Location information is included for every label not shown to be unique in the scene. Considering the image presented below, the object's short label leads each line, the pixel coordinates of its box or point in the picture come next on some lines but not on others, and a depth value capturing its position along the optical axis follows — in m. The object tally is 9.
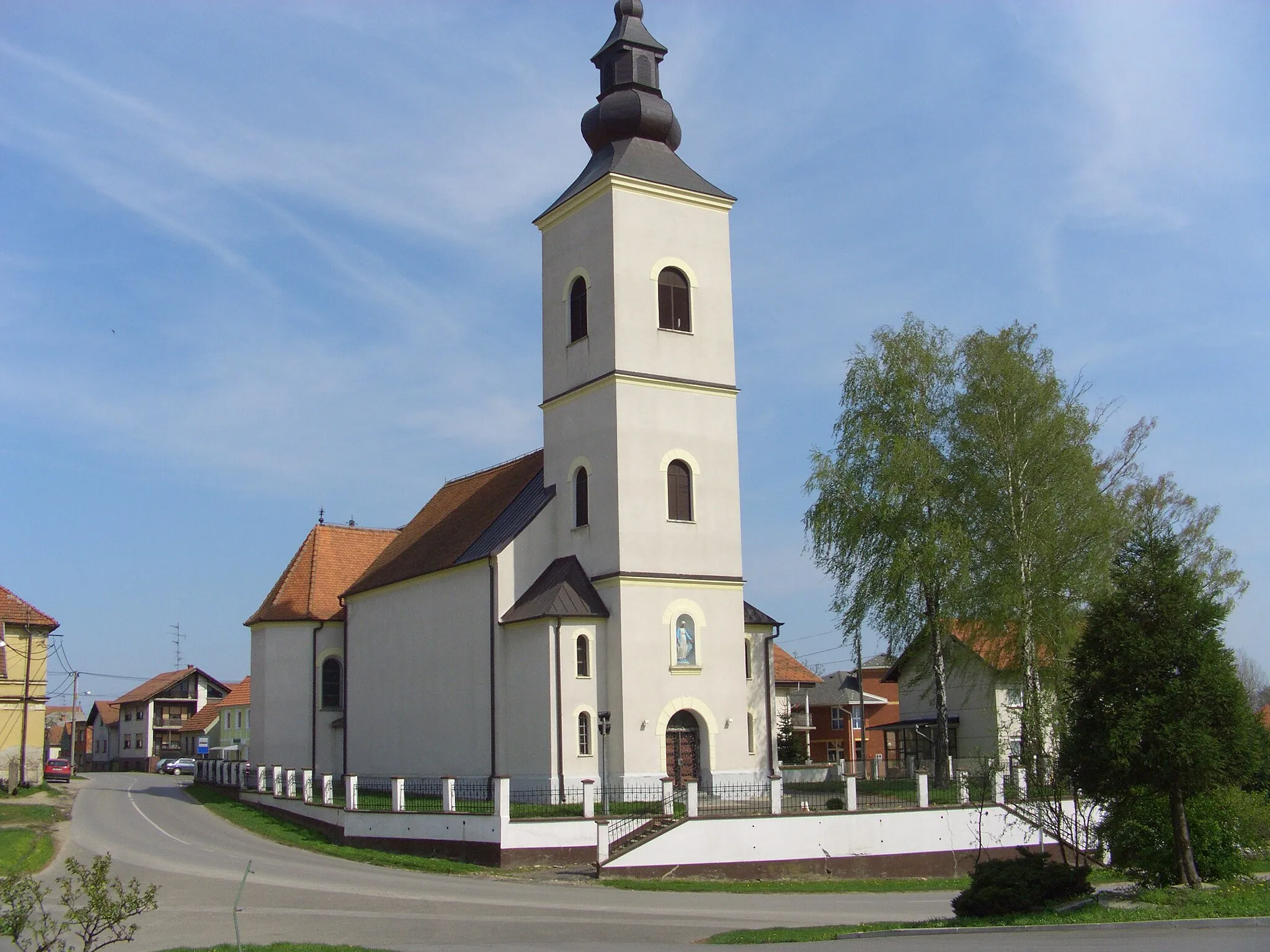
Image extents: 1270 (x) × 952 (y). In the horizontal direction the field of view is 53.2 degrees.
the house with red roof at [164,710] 88.56
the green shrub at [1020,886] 15.91
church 30.30
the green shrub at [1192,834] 17.81
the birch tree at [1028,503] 31.83
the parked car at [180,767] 72.25
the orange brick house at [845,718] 64.88
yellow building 46.12
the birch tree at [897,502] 34.50
